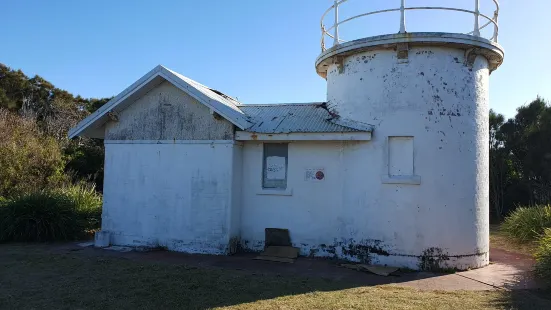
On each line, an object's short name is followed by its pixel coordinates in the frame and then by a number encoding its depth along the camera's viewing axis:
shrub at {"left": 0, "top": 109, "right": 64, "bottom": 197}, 16.27
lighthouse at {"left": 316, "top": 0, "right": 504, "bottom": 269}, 8.75
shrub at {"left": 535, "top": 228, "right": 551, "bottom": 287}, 7.31
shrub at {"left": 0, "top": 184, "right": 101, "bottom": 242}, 11.59
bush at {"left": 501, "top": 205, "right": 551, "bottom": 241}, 11.59
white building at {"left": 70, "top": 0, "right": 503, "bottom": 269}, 8.82
